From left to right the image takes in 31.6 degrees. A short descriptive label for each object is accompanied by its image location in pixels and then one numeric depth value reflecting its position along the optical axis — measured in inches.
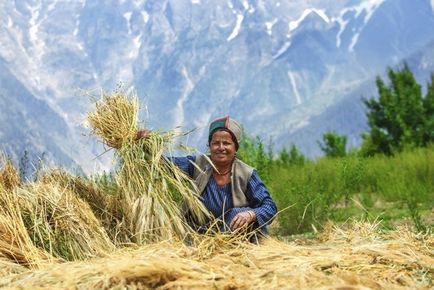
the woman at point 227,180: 214.5
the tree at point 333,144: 1376.7
